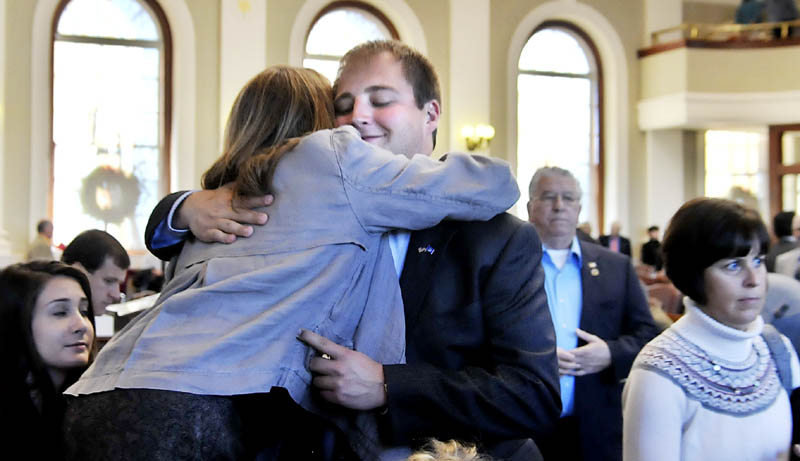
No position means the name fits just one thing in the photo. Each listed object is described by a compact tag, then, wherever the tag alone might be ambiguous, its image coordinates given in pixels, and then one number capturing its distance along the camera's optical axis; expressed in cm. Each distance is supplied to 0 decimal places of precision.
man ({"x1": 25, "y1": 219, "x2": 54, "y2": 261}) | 1023
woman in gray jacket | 149
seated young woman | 227
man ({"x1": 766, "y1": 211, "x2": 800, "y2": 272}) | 707
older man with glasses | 338
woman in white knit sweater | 214
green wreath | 1182
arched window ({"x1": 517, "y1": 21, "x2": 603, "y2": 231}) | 1414
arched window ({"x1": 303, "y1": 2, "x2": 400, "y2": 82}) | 1277
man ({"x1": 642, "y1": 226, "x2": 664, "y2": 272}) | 1360
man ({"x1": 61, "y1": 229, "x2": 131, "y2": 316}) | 365
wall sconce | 1291
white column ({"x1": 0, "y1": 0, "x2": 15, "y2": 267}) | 1109
